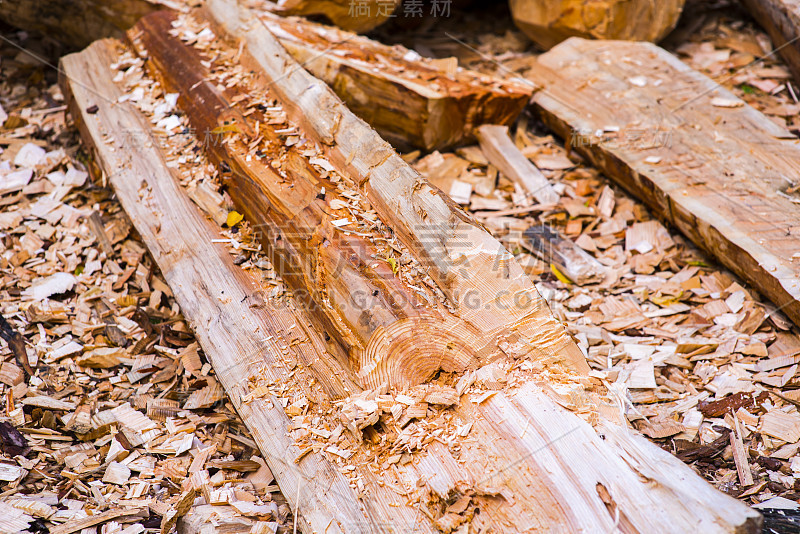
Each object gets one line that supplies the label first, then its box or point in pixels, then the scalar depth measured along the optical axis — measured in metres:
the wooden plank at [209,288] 1.75
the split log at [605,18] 3.71
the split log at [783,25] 3.39
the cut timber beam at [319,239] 1.81
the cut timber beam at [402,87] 3.12
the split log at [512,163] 3.18
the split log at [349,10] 3.64
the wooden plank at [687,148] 2.47
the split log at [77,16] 3.62
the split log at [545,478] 1.40
